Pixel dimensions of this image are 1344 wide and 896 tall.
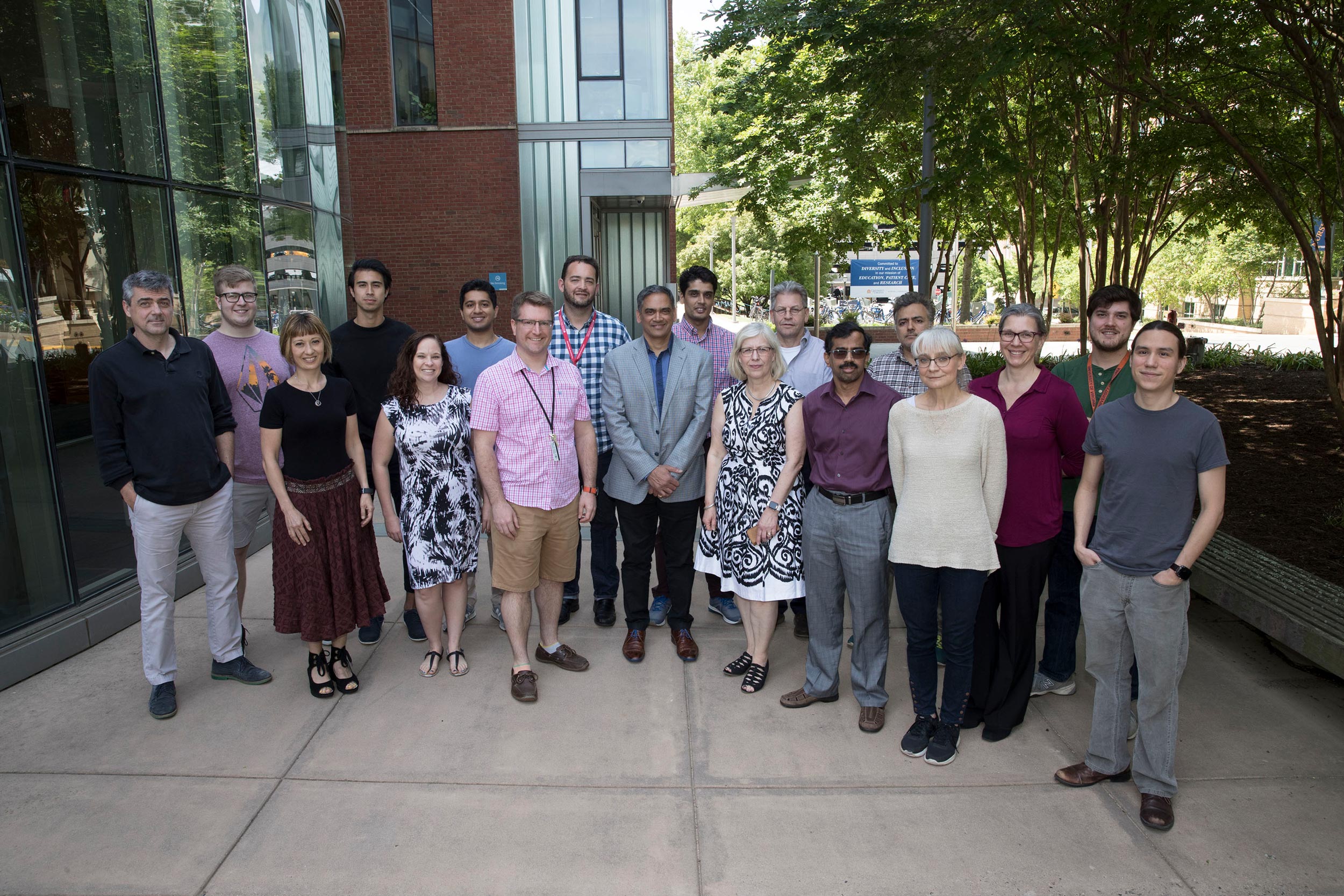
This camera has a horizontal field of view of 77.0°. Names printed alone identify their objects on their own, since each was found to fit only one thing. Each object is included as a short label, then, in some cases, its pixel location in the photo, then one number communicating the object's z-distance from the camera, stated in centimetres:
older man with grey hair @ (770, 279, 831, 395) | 487
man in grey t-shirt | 311
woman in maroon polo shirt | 365
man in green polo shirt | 396
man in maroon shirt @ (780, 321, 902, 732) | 380
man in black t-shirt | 482
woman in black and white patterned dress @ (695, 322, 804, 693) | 411
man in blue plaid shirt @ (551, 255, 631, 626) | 500
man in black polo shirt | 392
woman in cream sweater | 347
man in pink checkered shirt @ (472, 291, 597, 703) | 413
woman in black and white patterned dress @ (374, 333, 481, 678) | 423
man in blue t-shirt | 493
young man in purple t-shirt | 457
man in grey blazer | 454
